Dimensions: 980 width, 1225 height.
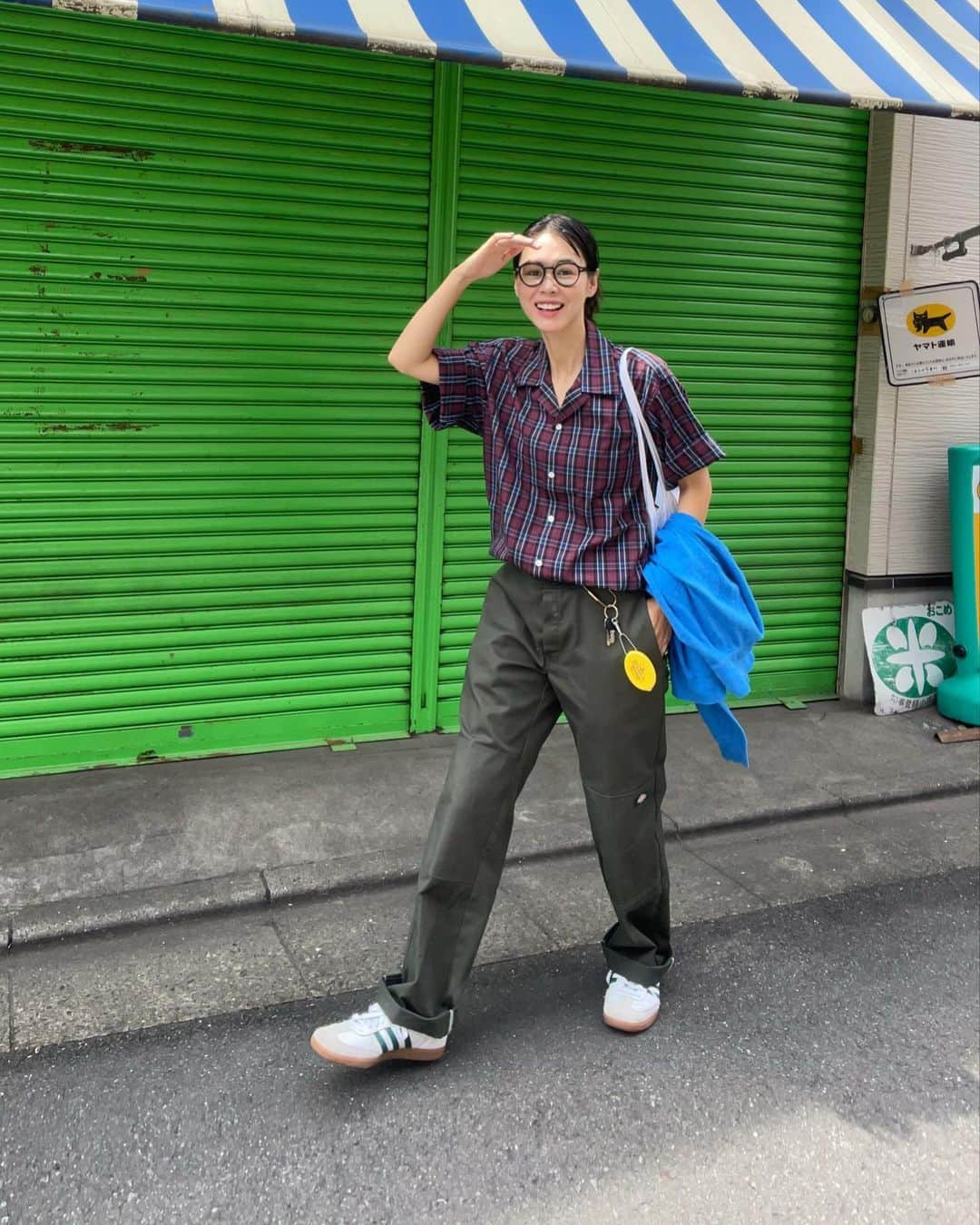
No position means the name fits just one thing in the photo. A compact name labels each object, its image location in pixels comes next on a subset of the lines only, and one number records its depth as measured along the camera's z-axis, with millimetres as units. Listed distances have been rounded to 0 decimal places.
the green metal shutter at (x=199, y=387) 4531
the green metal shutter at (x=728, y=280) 5258
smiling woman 2777
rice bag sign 6066
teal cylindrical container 5832
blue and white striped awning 3492
